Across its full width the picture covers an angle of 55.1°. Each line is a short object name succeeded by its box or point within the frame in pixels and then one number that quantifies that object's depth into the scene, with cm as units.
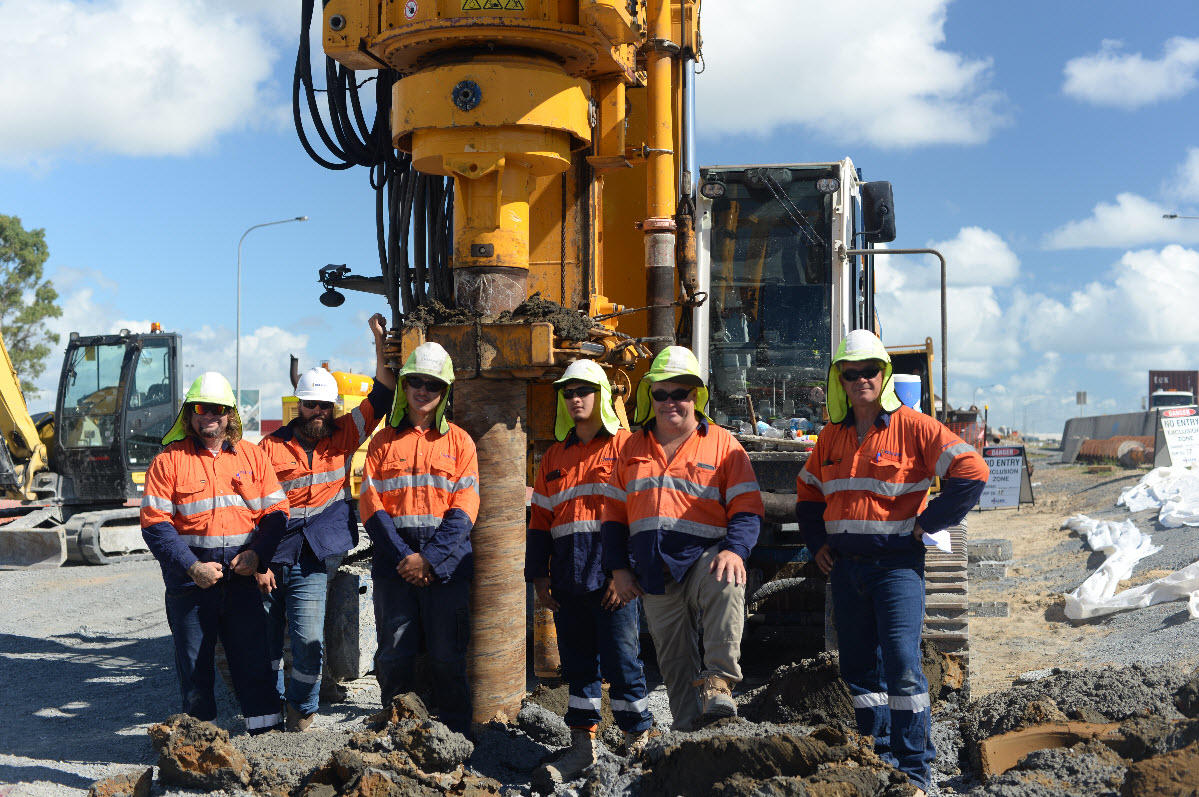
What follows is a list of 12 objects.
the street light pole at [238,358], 3078
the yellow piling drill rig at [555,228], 568
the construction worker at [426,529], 550
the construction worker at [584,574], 531
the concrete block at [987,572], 1359
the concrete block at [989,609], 1098
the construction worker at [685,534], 505
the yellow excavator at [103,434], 1617
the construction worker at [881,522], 482
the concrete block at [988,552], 1443
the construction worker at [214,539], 573
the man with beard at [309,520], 627
